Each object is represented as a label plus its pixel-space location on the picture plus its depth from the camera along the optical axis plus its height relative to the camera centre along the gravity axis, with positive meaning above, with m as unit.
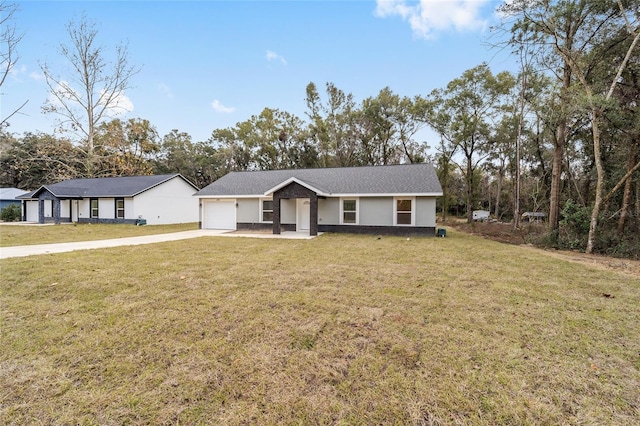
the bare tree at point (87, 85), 21.53 +10.54
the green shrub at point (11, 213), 24.55 -0.31
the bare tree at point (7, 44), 8.75 +5.72
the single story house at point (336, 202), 14.06 +0.42
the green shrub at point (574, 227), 11.48 -0.81
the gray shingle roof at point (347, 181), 14.30 +1.80
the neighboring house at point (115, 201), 21.09 +0.71
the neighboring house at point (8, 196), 29.77 +1.56
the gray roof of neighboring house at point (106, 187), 21.23 +1.97
